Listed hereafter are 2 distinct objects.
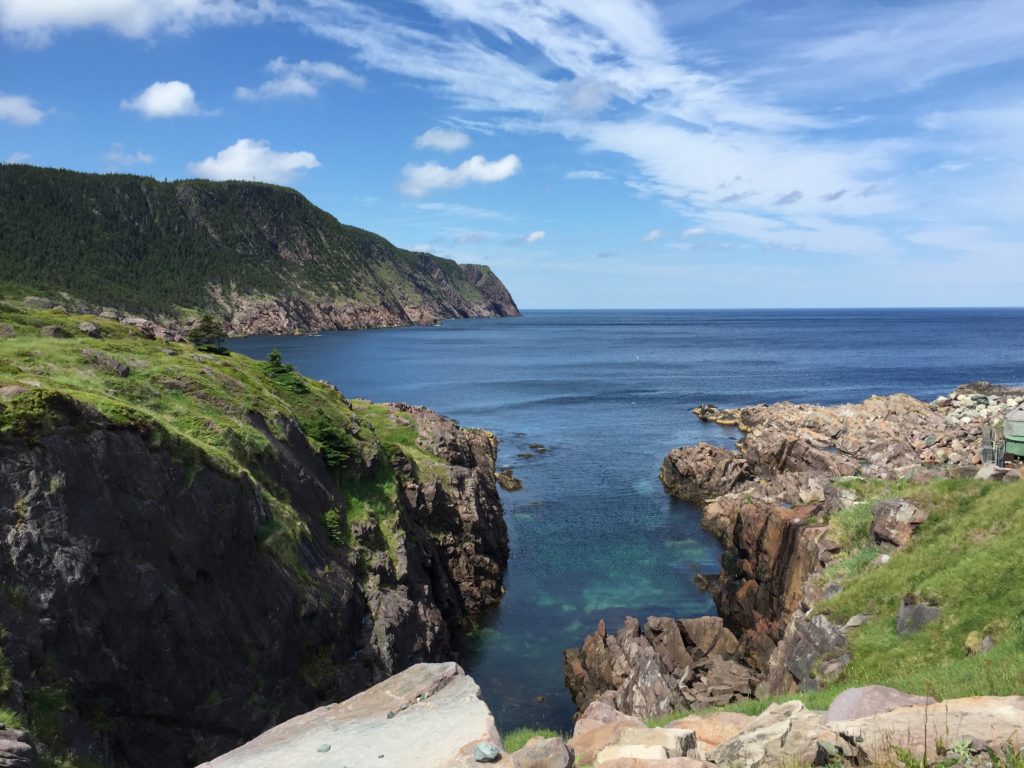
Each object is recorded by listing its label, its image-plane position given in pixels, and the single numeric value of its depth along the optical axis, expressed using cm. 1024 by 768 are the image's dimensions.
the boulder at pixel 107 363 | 3238
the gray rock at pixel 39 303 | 5425
